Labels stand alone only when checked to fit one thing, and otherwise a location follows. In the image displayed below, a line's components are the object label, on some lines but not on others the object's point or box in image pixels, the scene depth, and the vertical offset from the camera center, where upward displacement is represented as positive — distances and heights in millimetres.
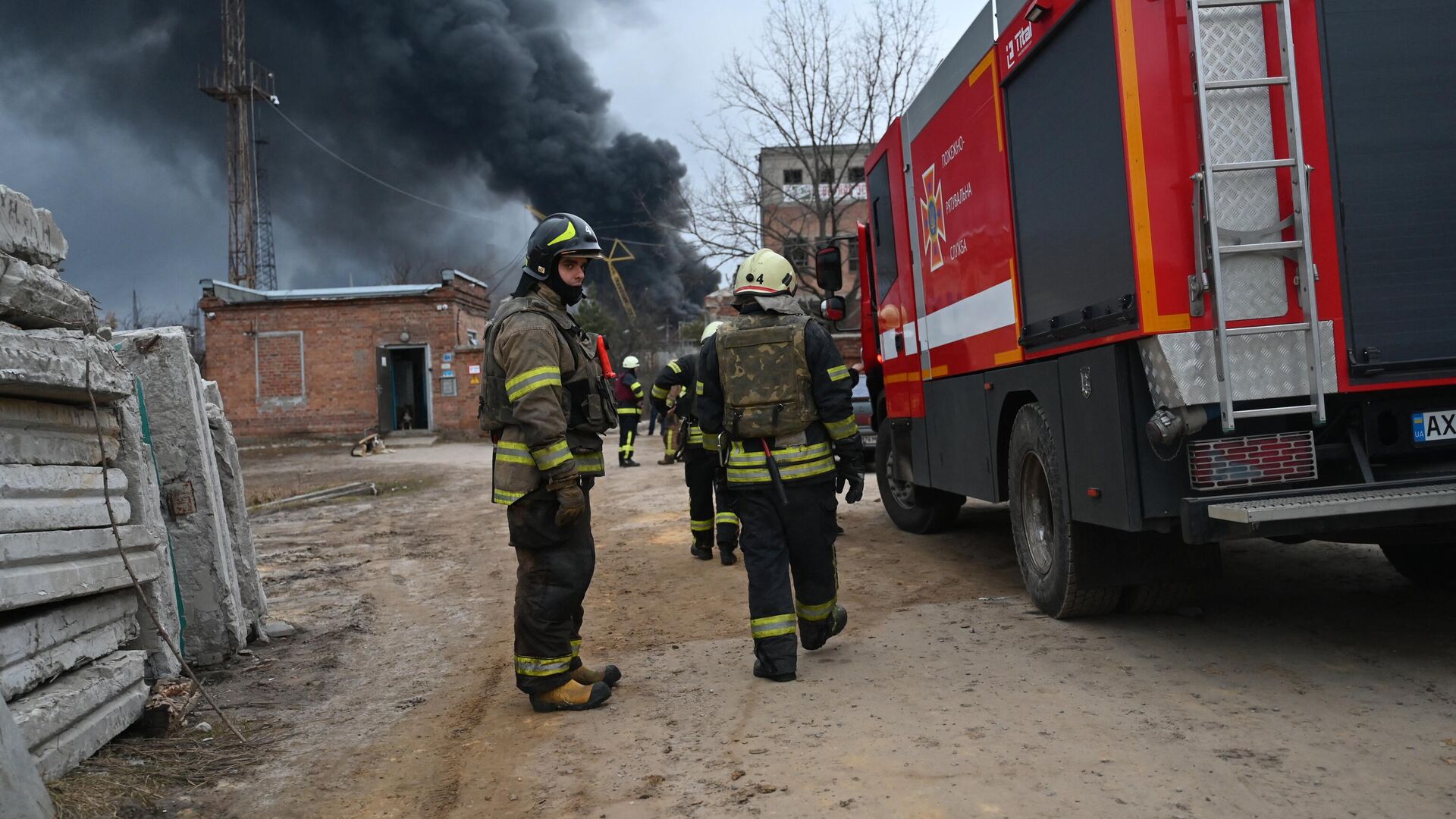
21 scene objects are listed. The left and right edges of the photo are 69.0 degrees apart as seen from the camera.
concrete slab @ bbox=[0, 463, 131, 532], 3479 -56
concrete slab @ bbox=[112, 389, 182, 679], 4371 -185
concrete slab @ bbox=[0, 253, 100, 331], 3672 +673
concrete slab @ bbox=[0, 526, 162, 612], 3324 -290
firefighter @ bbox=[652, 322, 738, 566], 7449 -305
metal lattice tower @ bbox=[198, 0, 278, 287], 36562 +11704
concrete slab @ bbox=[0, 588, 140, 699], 3225 -525
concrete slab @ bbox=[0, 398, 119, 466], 3623 +177
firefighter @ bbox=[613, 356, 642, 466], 16438 +574
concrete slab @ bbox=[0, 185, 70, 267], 3713 +917
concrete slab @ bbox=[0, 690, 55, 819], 2670 -766
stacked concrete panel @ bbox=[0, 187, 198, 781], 3350 -157
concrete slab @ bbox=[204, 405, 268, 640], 5637 -260
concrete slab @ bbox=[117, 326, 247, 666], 5023 -55
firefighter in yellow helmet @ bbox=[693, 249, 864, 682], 4746 -89
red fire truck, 3938 +507
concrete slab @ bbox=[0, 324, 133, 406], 3535 +416
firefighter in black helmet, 4148 +16
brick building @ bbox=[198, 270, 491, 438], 28641 +2984
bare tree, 22359 +5959
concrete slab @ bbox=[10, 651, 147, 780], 3225 -760
